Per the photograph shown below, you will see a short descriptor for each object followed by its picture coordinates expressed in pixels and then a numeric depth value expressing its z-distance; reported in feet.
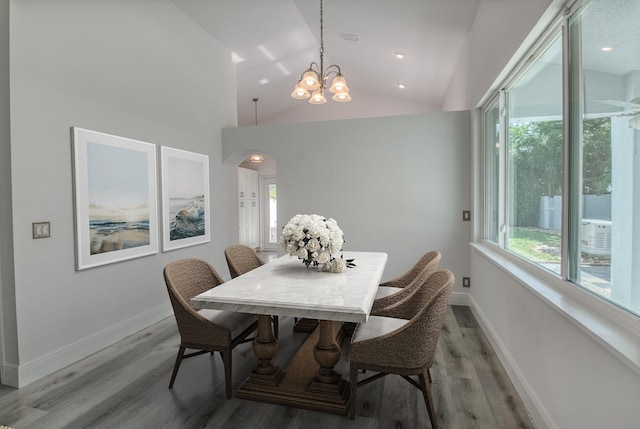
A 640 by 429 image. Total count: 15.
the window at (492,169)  10.81
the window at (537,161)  6.32
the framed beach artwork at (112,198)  9.12
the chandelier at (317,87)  10.12
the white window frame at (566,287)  3.94
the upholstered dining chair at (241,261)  9.77
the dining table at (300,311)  5.76
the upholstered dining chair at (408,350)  5.81
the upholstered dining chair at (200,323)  6.95
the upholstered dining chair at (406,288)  7.75
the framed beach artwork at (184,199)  12.22
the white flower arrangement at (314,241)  7.83
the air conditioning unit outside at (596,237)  4.62
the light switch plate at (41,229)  8.04
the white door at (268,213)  28.91
